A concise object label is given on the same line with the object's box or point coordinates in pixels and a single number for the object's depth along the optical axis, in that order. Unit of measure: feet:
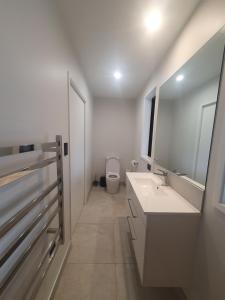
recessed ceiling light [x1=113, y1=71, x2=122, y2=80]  7.80
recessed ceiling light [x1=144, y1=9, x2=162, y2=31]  3.99
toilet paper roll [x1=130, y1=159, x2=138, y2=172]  10.37
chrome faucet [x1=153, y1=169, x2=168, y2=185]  5.39
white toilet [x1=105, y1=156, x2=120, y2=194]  11.18
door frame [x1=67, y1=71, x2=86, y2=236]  5.01
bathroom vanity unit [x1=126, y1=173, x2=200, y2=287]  3.43
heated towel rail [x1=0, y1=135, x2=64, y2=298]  1.92
